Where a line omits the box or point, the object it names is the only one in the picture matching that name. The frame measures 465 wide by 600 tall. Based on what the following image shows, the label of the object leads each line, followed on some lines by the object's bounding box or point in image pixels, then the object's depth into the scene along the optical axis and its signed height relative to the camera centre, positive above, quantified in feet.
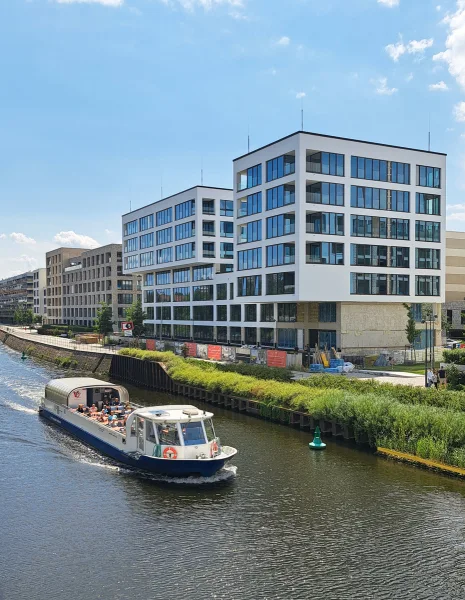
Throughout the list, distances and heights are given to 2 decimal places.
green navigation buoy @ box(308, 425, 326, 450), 119.34 -26.63
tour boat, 97.86 -23.56
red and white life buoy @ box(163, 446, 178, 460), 98.22 -23.56
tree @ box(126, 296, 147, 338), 364.99 -6.60
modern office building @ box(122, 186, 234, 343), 310.65 +26.67
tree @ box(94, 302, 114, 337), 382.73 -8.40
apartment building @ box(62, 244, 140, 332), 477.36 +18.32
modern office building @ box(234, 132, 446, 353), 225.15 +28.54
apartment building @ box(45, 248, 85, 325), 590.96 +30.70
